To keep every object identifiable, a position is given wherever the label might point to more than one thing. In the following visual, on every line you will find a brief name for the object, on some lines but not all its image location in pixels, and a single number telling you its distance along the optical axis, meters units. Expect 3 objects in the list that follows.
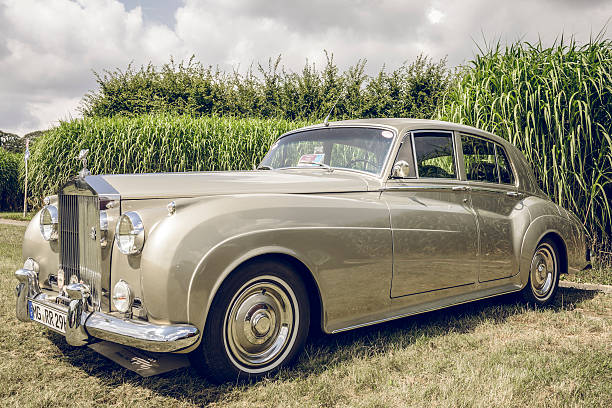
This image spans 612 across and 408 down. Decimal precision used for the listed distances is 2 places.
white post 10.08
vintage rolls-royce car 2.44
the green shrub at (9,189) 18.11
